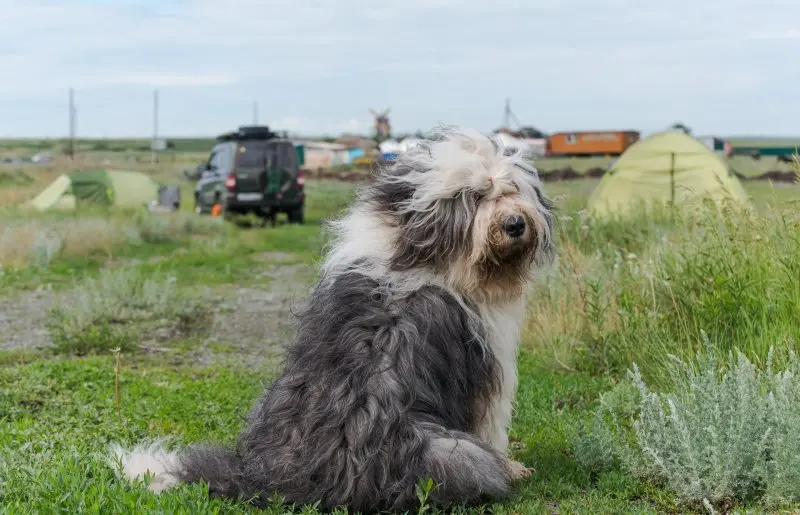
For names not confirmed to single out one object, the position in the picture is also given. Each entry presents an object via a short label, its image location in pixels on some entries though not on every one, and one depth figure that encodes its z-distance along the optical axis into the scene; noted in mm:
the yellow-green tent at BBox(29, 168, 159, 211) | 27625
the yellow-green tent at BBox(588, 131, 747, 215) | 16672
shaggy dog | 4363
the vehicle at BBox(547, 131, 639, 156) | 43719
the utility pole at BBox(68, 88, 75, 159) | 58288
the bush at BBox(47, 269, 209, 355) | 8945
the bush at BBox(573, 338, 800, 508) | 4656
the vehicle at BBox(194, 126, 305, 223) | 24453
